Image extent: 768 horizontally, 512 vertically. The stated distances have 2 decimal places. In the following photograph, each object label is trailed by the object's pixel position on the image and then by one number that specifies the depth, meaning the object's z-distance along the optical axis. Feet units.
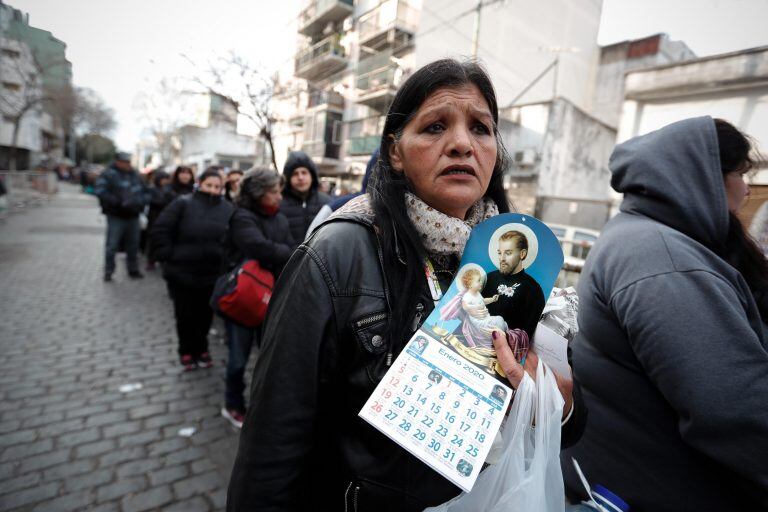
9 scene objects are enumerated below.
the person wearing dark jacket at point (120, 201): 23.27
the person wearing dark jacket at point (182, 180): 21.70
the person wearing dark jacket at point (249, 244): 10.76
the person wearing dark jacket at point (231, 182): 18.47
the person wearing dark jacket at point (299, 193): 13.37
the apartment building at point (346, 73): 65.10
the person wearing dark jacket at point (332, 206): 9.63
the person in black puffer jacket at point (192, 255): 13.41
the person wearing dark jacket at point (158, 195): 25.32
